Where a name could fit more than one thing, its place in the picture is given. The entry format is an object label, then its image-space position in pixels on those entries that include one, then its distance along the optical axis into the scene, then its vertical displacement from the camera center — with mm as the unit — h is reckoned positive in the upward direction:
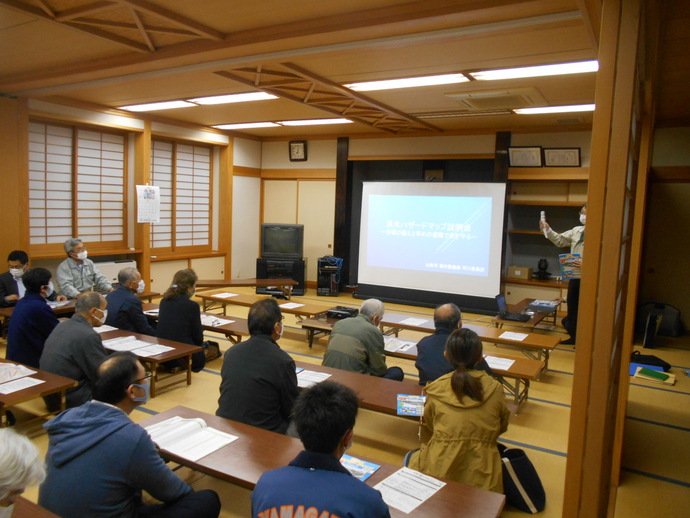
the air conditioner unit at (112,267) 7242 -787
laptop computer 6107 -1019
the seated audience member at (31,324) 3686 -856
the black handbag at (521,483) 2564 -1313
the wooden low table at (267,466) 1802 -1012
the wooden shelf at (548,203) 7379 +478
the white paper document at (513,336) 4652 -989
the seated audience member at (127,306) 4477 -831
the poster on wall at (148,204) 7613 +184
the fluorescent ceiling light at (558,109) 5795 +1522
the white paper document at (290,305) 5736 -978
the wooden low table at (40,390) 2795 -1061
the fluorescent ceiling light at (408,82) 4688 +1439
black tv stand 8945 -860
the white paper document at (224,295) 6203 -973
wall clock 9391 +1375
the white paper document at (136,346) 3820 -1045
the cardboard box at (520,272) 7777 -612
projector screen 7441 -120
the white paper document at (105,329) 4336 -1022
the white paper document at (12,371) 3120 -1048
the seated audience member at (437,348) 3152 -769
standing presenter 6176 -624
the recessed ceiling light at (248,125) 8023 +1578
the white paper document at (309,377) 3094 -989
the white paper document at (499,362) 3740 -1013
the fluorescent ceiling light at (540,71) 4137 +1422
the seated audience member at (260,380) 2557 -830
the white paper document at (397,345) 4230 -1038
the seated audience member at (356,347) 3576 -889
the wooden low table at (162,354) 3766 -1071
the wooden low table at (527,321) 5966 -1061
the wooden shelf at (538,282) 7457 -745
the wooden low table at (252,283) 7388 -969
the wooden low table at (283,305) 5543 -984
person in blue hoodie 1675 -855
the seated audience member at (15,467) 1326 -704
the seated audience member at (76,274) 5703 -728
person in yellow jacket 2291 -920
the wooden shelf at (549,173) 7184 +907
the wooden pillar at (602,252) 1568 -49
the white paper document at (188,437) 2172 -1012
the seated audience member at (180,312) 4391 -851
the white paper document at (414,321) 5067 -974
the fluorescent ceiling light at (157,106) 6570 +1513
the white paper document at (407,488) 1818 -1006
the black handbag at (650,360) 5303 -1318
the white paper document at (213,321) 4970 -1049
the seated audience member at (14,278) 5277 -742
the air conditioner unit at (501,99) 5096 +1443
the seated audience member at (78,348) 3264 -899
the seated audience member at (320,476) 1299 -693
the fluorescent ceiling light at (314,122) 7516 +1581
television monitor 9023 -346
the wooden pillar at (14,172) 5973 +454
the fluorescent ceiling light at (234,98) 5832 +1474
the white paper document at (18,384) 2916 -1058
